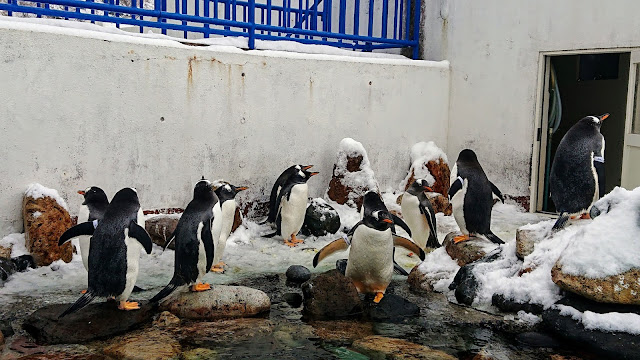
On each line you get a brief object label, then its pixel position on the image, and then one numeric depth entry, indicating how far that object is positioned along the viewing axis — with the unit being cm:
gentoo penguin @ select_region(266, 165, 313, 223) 621
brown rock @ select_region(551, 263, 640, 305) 355
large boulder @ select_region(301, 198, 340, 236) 621
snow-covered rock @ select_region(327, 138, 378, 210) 681
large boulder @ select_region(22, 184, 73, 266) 477
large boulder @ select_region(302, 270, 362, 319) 409
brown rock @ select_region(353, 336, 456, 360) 341
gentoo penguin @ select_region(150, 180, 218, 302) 409
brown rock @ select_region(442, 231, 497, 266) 494
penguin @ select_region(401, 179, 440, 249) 579
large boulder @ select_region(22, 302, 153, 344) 349
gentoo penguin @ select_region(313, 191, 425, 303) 435
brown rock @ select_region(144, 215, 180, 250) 538
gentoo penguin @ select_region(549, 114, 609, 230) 502
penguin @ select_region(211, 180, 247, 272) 490
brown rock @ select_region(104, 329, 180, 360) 329
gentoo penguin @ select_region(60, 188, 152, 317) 376
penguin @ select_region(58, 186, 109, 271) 437
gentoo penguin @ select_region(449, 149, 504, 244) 525
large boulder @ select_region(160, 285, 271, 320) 399
